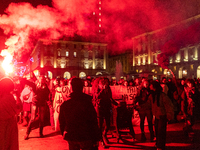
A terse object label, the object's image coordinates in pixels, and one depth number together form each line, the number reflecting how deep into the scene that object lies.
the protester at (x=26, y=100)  7.45
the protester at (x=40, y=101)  6.46
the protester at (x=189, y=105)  6.24
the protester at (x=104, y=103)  5.71
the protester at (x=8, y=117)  3.70
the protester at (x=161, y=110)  4.85
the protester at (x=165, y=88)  8.29
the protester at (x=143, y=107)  6.05
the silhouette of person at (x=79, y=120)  2.84
